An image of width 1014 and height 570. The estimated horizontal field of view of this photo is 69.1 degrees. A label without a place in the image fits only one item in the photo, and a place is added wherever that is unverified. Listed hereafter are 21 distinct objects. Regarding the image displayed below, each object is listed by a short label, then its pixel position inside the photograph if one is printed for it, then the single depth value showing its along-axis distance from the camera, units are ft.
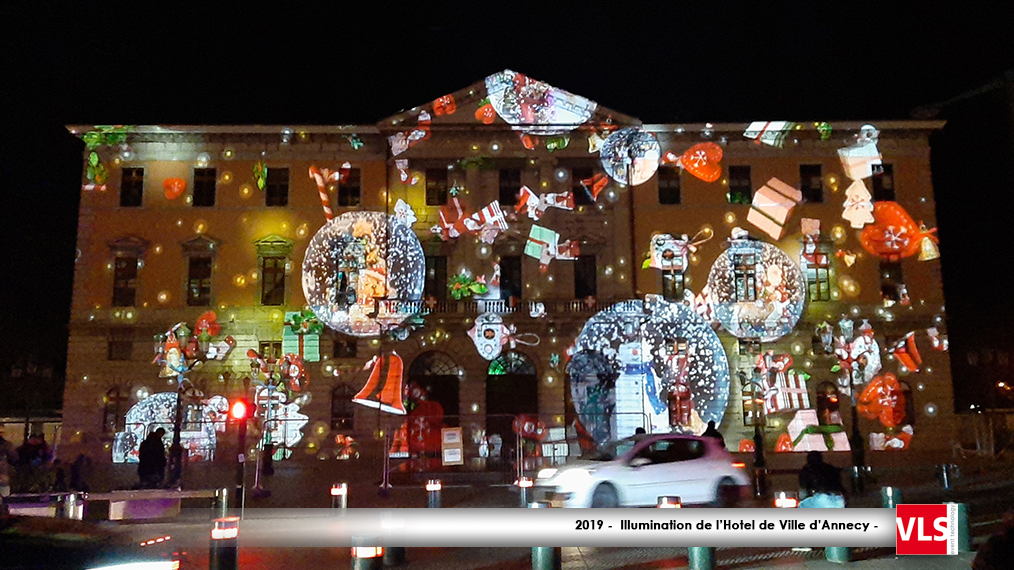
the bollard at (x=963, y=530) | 27.60
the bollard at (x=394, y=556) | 30.66
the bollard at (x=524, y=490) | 37.74
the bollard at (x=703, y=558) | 26.40
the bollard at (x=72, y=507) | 41.47
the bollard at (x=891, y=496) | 32.55
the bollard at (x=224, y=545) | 23.41
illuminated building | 98.12
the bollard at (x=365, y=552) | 25.02
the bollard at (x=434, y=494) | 36.40
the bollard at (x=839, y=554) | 29.07
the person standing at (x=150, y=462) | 54.65
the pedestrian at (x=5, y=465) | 31.17
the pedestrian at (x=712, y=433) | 55.72
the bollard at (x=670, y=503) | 24.30
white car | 41.06
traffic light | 56.72
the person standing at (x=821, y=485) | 29.91
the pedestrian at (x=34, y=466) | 52.70
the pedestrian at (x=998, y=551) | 18.17
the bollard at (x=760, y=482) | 52.11
